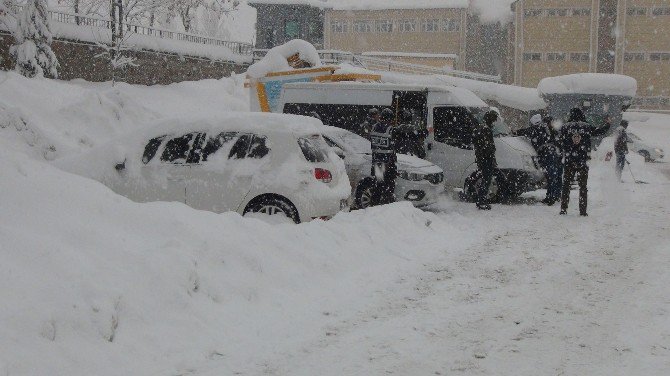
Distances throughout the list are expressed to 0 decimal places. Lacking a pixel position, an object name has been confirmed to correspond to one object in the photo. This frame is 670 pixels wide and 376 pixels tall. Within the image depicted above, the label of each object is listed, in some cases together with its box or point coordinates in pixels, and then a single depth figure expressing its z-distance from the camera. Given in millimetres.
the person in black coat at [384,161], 11133
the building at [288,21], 45562
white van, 13648
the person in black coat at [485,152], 12641
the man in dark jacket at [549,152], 13680
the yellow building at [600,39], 50719
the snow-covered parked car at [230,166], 8680
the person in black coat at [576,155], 12023
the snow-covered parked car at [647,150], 29375
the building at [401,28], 60375
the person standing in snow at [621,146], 18188
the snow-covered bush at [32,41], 22203
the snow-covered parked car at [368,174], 11883
